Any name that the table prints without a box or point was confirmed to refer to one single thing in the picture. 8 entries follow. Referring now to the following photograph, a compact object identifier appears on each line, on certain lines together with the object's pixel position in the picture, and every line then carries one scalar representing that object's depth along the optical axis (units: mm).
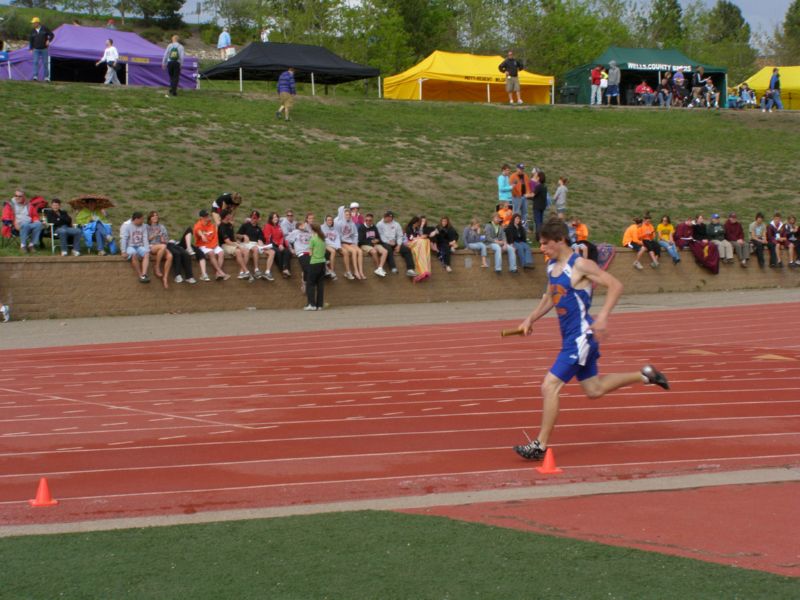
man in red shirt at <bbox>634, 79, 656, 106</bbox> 42625
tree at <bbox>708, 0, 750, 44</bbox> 110562
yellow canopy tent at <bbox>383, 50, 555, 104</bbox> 41188
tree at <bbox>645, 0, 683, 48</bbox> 94138
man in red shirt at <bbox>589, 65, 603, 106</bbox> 41594
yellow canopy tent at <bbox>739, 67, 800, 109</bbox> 48844
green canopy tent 43719
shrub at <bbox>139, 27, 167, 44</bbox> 82875
